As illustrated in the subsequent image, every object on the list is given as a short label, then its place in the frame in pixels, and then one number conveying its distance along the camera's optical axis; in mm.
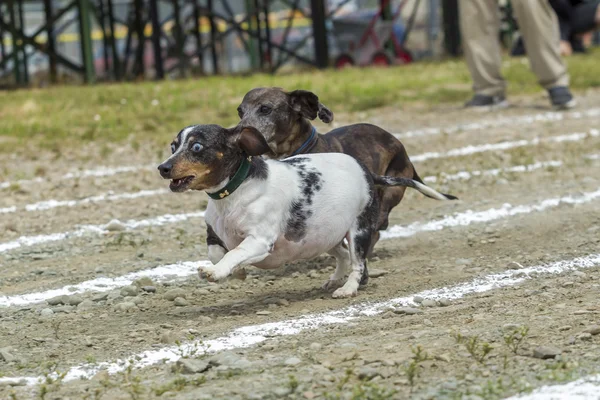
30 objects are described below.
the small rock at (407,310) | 10109
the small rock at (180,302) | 11122
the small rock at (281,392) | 7625
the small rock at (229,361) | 8452
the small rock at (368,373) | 7937
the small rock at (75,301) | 11148
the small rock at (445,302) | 10406
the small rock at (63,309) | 10891
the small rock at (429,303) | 10405
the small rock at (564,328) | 8850
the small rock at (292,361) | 8414
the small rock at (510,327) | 8977
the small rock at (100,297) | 11258
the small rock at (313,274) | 12508
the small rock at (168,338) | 9460
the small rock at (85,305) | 11000
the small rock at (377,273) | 12062
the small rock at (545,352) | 8133
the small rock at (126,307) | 10906
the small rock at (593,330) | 8656
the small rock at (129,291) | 11498
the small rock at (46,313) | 10716
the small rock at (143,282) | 11766
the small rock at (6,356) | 9094
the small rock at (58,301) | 11157
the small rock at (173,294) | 11367
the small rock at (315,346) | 8852
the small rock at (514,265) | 11812
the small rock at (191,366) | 8375
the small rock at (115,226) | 15156
